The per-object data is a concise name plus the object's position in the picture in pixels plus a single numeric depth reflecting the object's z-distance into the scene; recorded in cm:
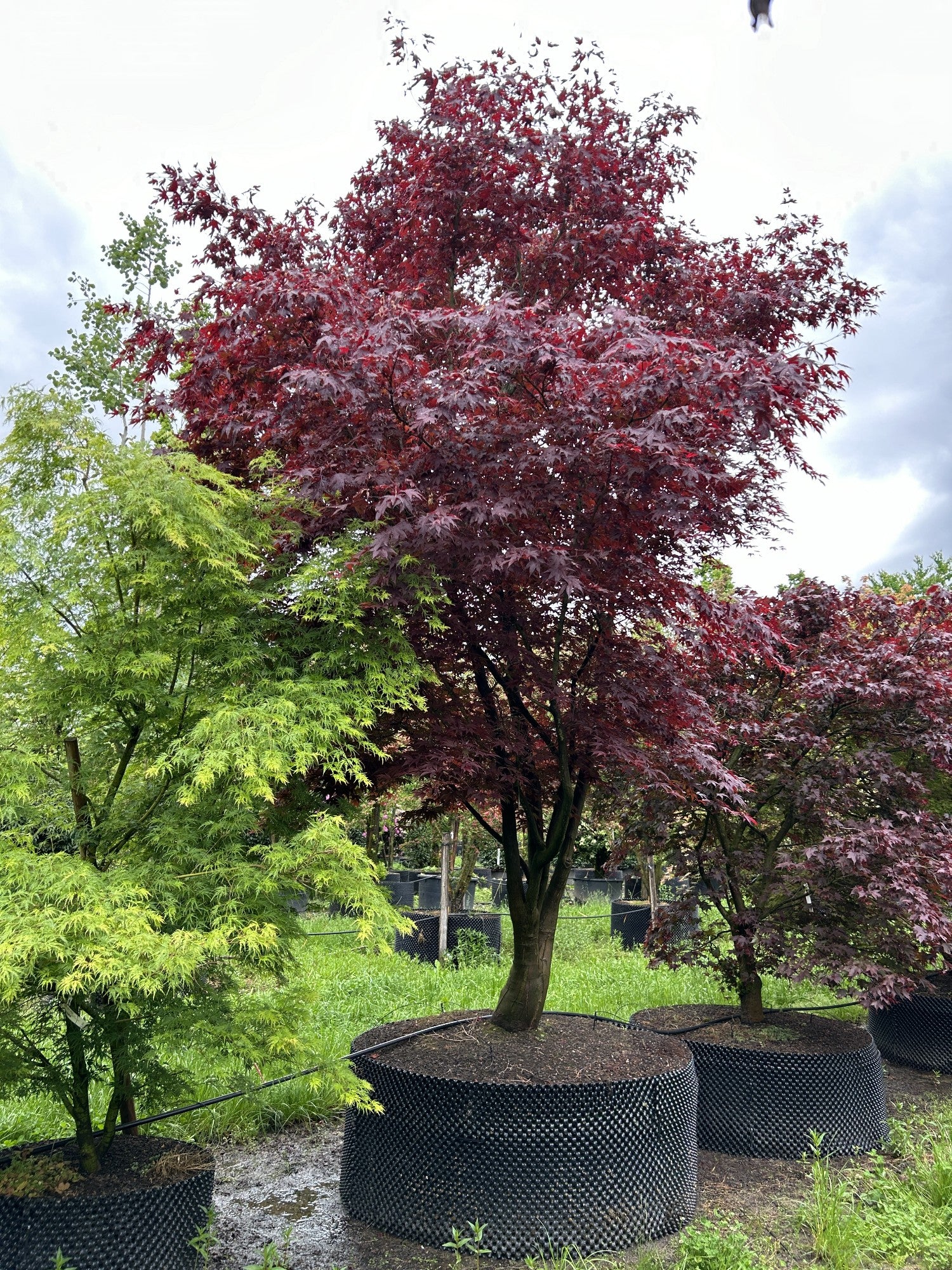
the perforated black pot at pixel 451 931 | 926
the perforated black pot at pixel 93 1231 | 274
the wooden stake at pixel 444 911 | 861
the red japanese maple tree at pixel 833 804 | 482
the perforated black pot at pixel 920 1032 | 604
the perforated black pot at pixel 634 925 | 1046
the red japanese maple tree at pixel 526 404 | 321
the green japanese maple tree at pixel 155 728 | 278
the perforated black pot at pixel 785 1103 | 452
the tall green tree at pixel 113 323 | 1469
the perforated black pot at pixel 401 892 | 1368
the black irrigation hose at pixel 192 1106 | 316
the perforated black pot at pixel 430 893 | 1349
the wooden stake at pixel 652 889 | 941
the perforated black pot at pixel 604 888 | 1628
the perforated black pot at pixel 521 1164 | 343
